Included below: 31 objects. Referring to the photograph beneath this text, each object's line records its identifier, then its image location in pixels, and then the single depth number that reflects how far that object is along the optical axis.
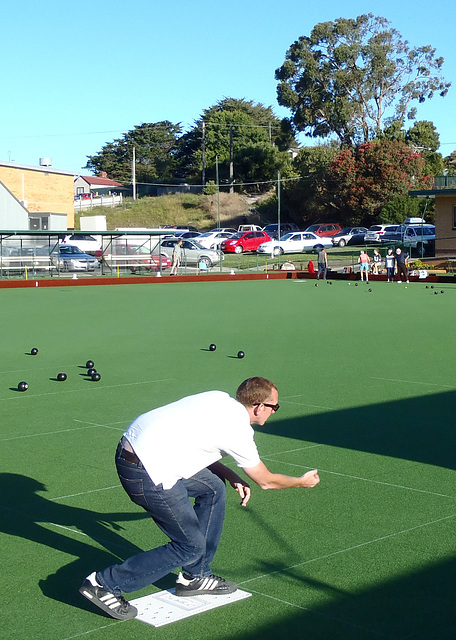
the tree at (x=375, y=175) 69.38
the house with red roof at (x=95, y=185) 114.69
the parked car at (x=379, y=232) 60.09
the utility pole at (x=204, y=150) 98.51
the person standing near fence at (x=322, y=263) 42.41
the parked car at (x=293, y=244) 58.22
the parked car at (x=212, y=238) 60.29
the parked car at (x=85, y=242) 52.75
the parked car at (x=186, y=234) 61.47
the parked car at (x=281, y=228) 73.72
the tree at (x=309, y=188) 77.25
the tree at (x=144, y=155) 111.19
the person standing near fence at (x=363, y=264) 42.41
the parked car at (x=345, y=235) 63.66
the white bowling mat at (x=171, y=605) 4.82
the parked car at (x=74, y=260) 44.53
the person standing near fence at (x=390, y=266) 41.91
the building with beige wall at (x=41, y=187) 65.62
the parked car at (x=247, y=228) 71.06
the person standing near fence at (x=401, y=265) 40.88
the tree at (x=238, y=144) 92.12
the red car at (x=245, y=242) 58.91
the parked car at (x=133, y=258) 46.22
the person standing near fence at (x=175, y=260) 44.91
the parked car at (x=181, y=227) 77.38
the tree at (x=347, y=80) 79.88
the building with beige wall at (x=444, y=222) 49.97
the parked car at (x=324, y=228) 65.64
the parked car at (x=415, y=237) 52.55
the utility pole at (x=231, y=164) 91.90
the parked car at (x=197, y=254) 50.53
